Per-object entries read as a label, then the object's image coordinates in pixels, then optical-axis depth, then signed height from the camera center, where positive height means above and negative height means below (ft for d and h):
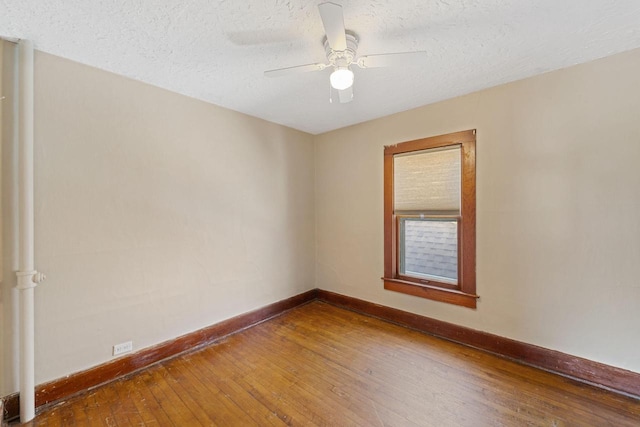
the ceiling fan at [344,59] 5.00 +3.23
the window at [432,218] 8.48 -0.23
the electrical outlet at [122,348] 6.89 -3.60
